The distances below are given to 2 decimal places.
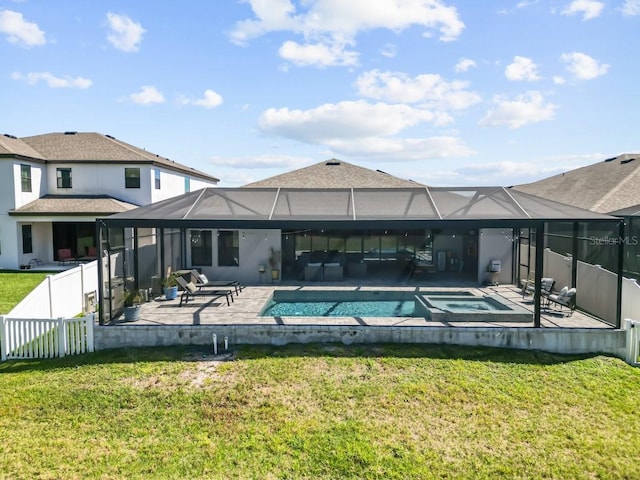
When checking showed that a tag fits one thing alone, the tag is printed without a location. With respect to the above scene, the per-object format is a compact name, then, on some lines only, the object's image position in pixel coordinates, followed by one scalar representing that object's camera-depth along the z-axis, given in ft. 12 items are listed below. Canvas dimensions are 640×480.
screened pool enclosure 34.68
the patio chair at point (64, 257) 71.79
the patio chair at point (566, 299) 36.91
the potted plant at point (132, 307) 34.16
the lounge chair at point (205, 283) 44.88
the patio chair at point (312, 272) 54.24
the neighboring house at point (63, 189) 68.64
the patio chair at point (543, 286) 42.23
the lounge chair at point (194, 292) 40.55
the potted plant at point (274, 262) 53.36
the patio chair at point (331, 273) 54.53
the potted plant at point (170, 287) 43.39
